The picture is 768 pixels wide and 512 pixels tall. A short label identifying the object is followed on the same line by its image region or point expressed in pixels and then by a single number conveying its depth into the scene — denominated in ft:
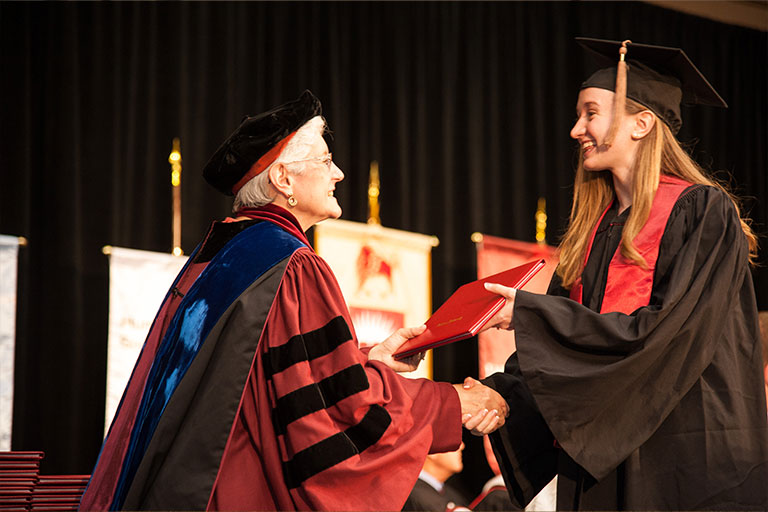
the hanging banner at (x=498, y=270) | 20.12
